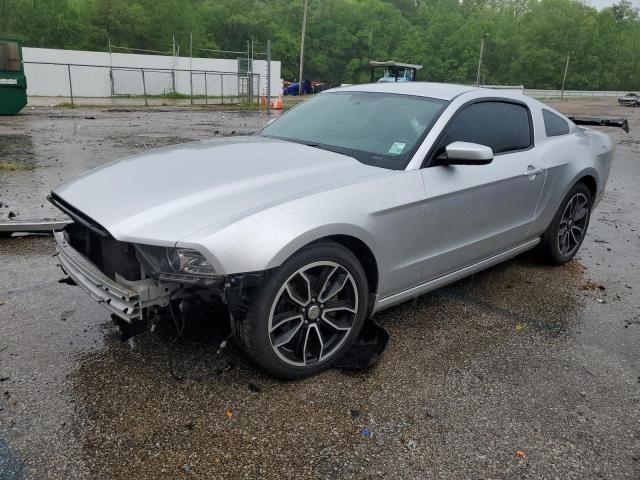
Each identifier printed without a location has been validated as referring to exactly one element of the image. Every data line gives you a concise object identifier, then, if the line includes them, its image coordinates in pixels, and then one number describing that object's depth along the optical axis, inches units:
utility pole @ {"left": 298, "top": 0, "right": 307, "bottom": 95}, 1678.2
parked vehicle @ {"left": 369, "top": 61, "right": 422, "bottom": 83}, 1373.0
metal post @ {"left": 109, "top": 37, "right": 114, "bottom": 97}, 1299.2
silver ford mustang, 105.4
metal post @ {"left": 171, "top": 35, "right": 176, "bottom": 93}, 1549.0
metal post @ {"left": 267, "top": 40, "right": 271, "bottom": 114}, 804.0
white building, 1350.9
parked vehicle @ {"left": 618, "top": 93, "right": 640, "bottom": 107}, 1907.6
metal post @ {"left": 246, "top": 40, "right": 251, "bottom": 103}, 1294.0
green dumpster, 671.1
